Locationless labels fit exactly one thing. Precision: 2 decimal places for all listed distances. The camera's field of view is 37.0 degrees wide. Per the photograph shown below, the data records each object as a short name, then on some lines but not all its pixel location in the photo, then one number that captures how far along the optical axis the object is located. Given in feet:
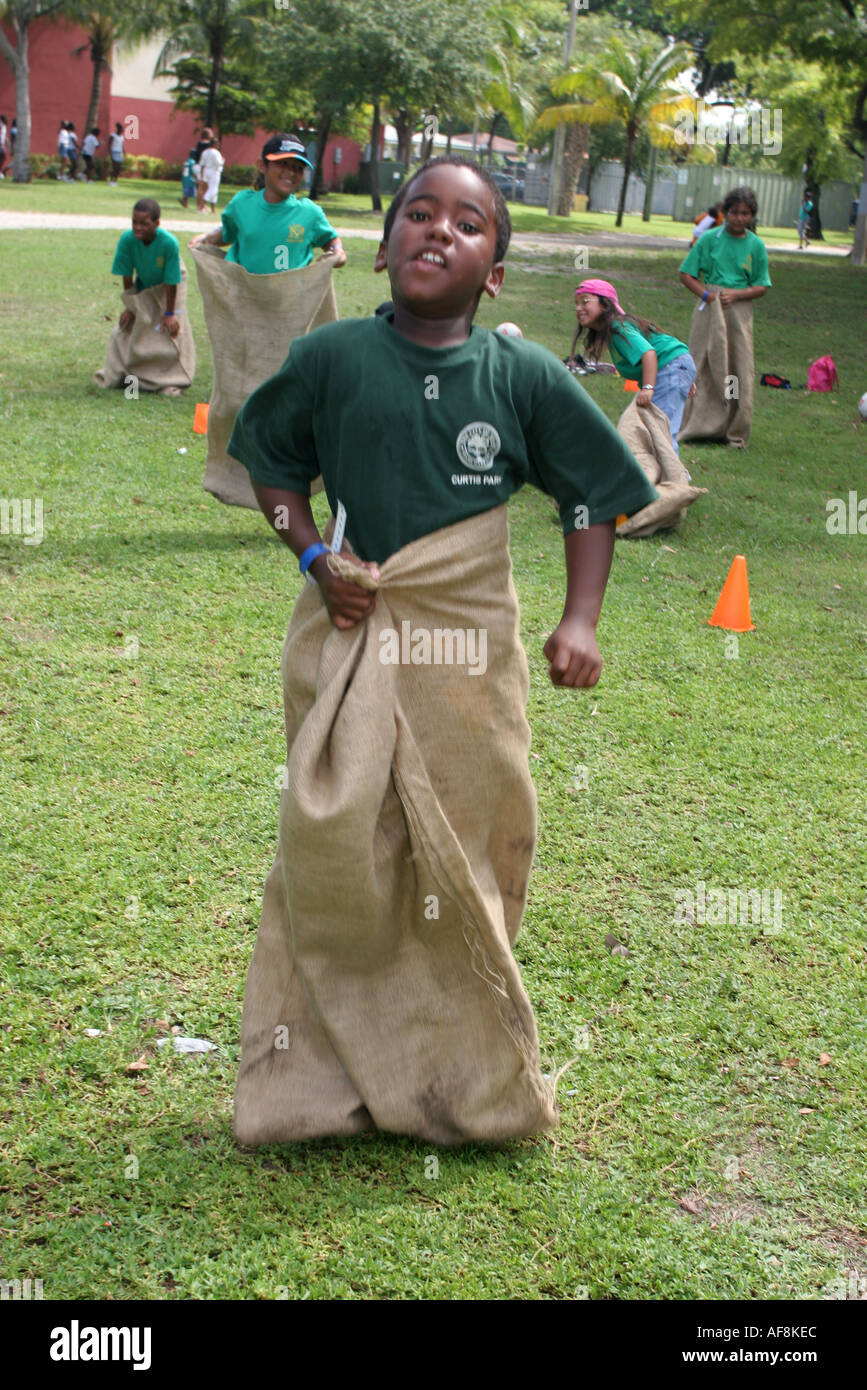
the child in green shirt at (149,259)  34.58
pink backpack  49.03
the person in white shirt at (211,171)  100.01
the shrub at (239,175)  147.84
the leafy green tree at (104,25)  127.24
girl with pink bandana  26.43
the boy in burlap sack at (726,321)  35.70
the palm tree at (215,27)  135.85
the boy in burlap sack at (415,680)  8.92
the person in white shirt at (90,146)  136.17
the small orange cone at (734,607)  22.71
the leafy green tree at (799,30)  78.59
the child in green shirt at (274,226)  24.45
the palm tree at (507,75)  134.51
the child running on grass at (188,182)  111.03
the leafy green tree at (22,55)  117.80
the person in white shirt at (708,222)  63.18
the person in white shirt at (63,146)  135.23
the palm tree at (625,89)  131.64
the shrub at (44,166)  139.48
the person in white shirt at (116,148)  134.51
